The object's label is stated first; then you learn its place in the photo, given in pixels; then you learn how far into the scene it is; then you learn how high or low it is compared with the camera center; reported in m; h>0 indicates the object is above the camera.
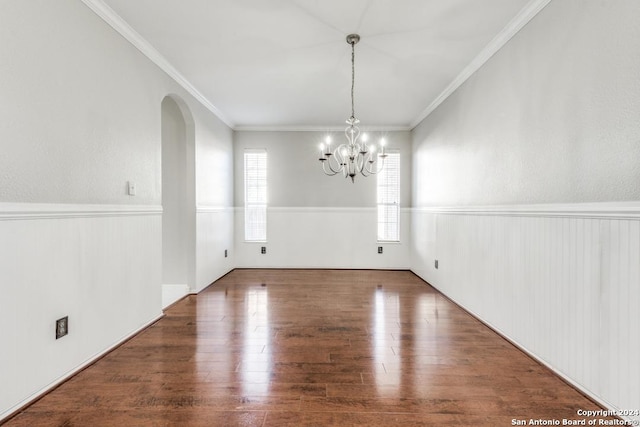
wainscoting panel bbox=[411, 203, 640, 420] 1.66 -0.53
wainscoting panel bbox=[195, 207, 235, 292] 4.36 -0.53
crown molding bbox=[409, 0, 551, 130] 2.34 +1.51
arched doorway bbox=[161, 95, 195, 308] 4.22 +0.14
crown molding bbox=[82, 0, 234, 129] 2.38 +1.53
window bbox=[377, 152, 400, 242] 5.95 +0.19
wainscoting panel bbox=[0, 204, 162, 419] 1.75 -0.53
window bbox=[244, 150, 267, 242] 5.99 +0.40
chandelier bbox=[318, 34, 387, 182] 2.93 +0.82
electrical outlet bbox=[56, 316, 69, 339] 2.04 -0.77
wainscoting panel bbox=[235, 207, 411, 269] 5.97 -0.57
